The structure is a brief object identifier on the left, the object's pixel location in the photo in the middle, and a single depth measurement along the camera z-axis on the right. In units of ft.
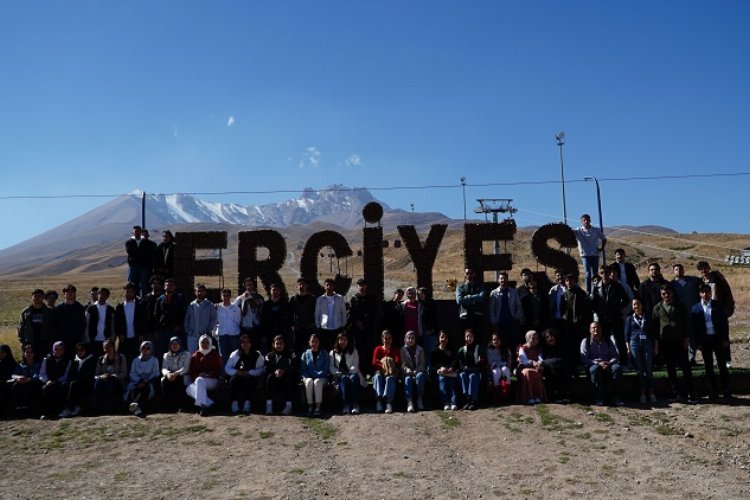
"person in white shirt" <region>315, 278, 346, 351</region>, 37.73
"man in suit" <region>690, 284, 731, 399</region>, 34.63
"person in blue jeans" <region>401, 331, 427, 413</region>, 34.65
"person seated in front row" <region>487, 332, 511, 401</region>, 35.12
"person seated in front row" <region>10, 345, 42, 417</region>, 34.88
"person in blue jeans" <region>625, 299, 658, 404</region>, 34.86
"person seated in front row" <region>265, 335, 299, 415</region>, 34.88
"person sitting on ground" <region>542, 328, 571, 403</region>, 34.94
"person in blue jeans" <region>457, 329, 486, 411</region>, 34.40
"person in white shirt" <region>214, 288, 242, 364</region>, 37.65
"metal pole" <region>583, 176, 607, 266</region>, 57.26
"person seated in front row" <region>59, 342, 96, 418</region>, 34.67
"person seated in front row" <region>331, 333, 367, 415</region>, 34.63
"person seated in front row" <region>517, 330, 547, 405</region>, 34.94
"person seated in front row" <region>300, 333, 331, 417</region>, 34.55
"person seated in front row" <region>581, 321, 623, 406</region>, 34.37
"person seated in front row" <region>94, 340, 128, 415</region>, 34.78
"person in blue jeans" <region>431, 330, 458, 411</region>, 34.63
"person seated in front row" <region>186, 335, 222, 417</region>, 34.53
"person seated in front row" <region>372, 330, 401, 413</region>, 34.53
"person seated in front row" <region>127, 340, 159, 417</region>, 34.78
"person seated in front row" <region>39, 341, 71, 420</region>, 34.73
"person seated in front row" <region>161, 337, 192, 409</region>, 34.94
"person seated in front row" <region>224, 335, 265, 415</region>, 34.91
